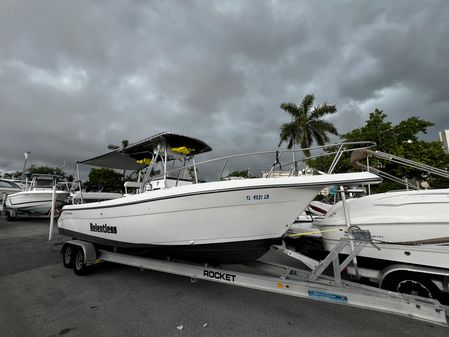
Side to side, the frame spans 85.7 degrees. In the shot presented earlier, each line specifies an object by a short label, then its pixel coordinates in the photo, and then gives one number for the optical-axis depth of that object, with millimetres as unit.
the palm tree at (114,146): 33297
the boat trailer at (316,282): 2336
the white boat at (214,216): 2896
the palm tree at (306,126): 19609
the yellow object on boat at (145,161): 5236
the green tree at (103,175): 36250
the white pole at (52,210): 5477
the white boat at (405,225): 2979
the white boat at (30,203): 11736
